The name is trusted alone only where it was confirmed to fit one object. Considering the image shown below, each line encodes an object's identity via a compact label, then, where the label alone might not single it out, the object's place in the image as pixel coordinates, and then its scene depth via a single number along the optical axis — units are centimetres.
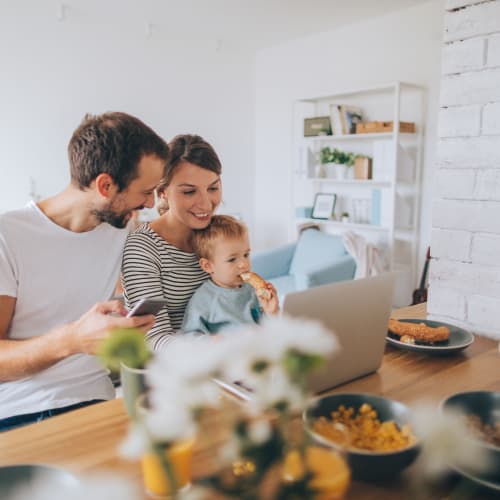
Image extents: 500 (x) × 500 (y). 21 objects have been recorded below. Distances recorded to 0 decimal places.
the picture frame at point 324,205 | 526
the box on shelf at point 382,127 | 455
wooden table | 80
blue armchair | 400
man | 141
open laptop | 98
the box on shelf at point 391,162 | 458
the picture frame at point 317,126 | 512
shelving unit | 461
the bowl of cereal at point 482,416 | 74
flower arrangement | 35
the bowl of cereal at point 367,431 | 73
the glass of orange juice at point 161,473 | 68
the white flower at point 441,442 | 32
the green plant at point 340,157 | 504
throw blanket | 425
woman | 144
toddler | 144
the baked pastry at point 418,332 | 134
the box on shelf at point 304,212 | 547
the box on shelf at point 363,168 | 481
